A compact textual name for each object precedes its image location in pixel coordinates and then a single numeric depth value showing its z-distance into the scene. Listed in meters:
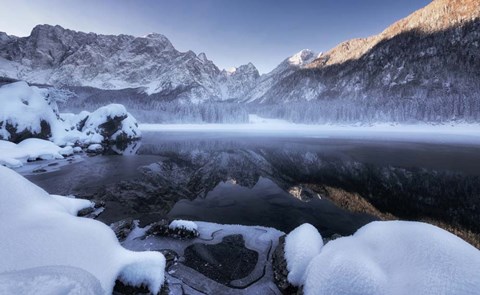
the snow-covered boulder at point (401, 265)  4.98
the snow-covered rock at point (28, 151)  25.27
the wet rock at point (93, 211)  12.99
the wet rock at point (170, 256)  8.76
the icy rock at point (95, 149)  40.06
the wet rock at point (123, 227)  10.72
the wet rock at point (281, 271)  7.43
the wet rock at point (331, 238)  10.01
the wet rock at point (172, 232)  10.93
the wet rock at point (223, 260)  8.33
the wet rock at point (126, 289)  6.56
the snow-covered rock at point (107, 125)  54.66
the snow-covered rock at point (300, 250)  7.52
